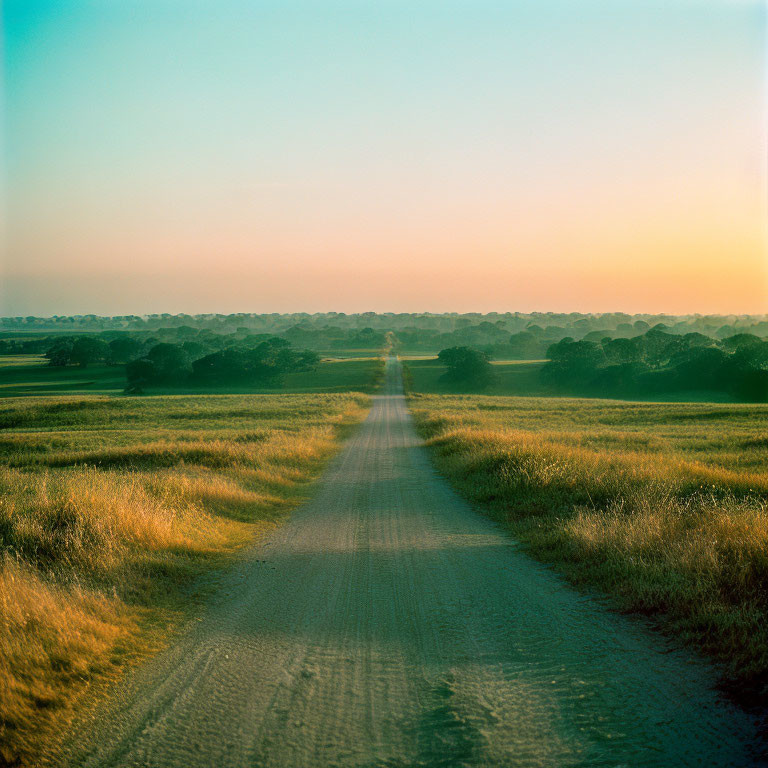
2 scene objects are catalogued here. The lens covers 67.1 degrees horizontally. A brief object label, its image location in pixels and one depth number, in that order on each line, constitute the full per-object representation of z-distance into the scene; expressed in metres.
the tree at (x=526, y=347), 150.50
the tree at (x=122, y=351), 110.76
